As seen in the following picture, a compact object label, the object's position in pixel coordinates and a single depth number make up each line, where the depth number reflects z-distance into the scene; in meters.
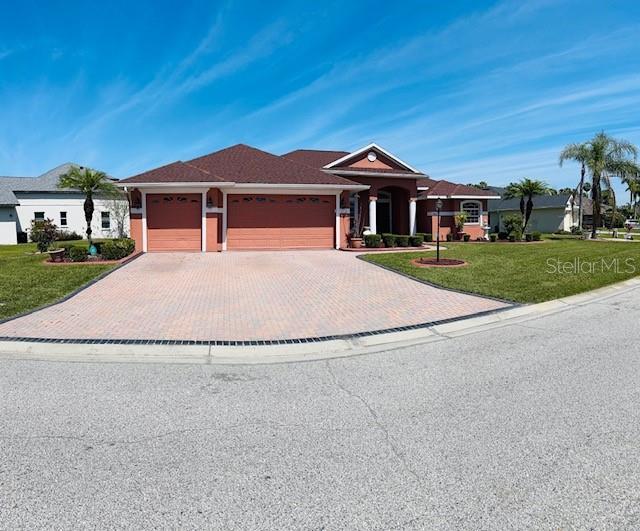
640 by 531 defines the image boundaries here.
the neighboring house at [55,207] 34.34
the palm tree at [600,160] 32.50
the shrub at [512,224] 30.46
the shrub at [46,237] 20.00
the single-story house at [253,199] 19.95
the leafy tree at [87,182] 18.82
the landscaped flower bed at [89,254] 16.33
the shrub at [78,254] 16.35
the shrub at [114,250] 16.62
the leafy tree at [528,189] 32.94
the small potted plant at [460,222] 29.92
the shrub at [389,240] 22.47
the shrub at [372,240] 22.12
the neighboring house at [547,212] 46.16
